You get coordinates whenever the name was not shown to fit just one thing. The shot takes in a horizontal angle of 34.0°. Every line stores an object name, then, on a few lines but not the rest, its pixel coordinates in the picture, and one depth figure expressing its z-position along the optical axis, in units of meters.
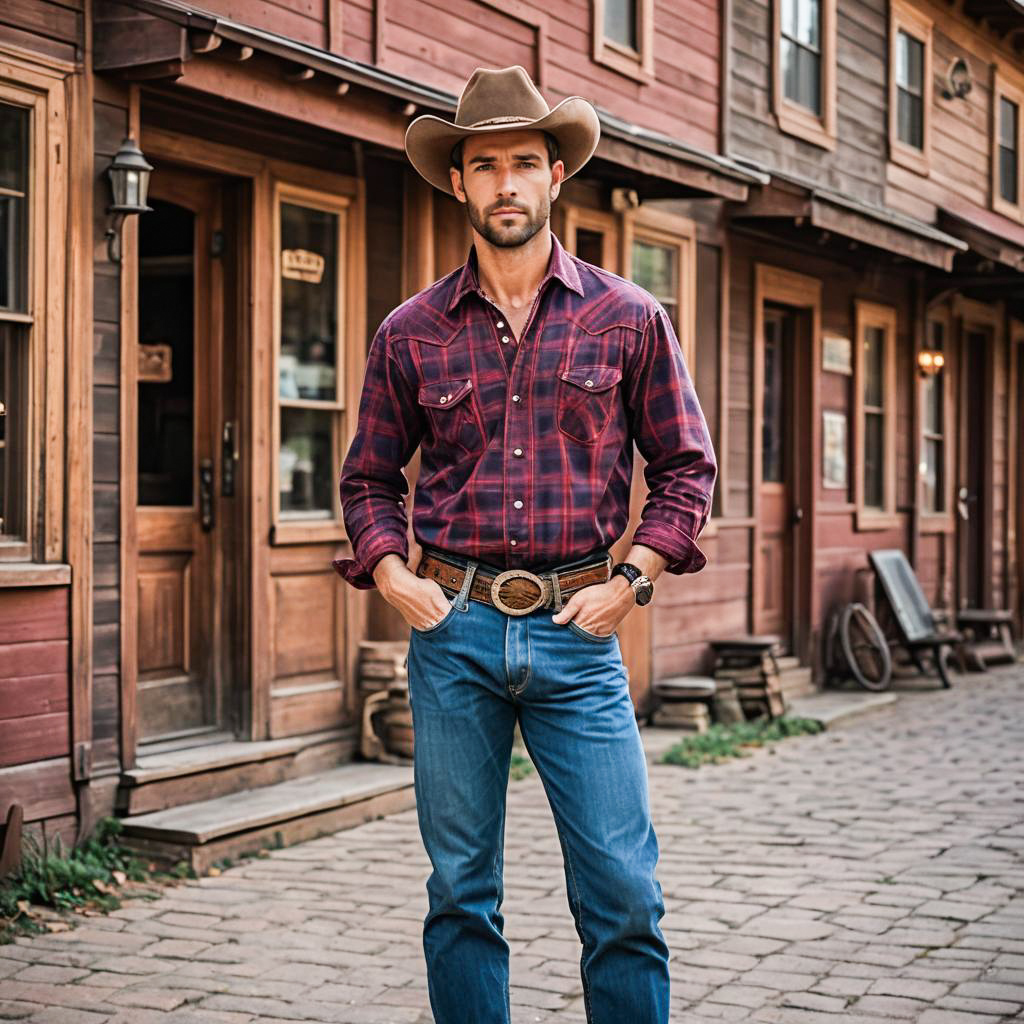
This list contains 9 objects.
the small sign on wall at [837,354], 13.46
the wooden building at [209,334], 6.40
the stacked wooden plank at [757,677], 10.97
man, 3.29
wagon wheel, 12.77
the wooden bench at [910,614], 13.33
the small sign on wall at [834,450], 13.46
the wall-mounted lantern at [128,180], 6.55
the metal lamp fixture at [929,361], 15.19
